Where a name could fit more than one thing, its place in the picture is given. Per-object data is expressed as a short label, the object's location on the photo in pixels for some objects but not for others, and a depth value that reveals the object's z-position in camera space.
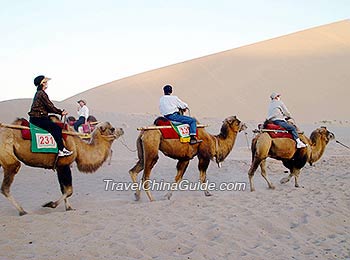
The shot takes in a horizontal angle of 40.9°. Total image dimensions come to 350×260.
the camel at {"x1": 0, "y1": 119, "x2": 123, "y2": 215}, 7.85
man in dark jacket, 8.19
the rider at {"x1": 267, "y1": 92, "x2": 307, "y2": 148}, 10.92
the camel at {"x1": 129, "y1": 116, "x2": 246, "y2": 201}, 9.44
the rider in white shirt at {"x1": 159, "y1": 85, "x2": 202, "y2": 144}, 9.73
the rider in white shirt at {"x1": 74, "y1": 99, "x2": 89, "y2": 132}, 15.19
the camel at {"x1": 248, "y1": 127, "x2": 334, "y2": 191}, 10.65
